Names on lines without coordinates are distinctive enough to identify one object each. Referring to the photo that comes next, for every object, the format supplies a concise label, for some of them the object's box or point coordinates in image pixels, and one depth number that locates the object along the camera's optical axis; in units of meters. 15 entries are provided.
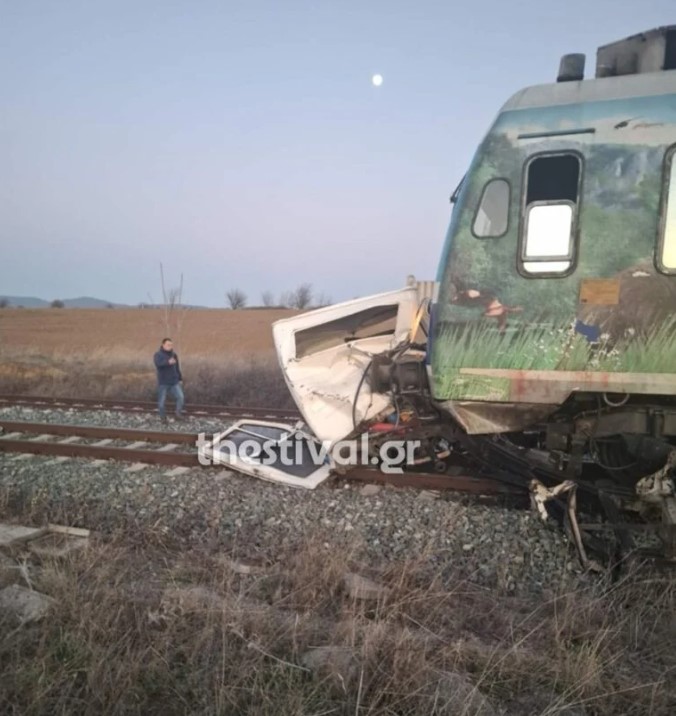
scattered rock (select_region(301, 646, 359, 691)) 2.54
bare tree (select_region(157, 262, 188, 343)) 17.17
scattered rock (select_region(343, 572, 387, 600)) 3.47
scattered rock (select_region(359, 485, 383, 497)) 5.67
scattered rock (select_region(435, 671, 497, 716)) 2.34
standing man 9.90
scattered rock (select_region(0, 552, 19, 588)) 3.50
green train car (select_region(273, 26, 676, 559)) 3.90
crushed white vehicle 5.59
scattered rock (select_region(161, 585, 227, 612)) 3.12
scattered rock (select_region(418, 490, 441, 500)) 5.48
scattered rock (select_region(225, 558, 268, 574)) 3.90
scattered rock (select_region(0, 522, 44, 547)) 4.27
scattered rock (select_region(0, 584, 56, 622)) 3.00
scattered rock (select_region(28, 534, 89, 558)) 4.05
